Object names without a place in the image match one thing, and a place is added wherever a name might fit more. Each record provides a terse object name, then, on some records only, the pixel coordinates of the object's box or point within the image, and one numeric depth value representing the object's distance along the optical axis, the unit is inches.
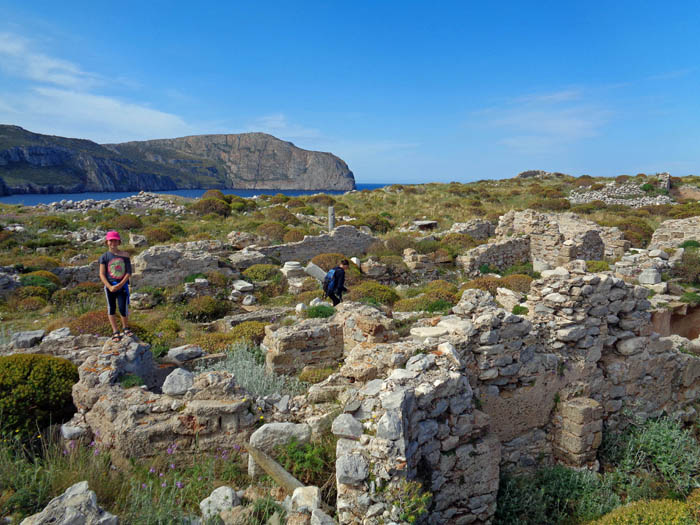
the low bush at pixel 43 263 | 630.5
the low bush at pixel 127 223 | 997.2
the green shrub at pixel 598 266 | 600.9
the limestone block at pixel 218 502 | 148.7
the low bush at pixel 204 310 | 500.1
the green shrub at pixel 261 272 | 653.9
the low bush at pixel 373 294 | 509.1
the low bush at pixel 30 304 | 494.6
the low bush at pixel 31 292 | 520.7
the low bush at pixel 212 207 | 1184.8
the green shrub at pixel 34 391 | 202.7
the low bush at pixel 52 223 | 964.2
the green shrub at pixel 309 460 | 172.1
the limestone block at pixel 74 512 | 115.3
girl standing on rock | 280.1
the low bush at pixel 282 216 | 1113.3
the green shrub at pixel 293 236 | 871.6
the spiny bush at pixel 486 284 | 539.8
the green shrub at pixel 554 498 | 201.3
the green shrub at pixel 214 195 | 1310.3
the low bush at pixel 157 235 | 854.5
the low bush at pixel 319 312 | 405.1
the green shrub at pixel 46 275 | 576.6
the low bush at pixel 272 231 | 898.7
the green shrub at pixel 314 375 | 277.0
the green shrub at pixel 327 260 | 716.5
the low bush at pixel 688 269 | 576.4
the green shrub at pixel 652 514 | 169.2
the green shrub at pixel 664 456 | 227.5
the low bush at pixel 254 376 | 257.0
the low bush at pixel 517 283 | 547.5
